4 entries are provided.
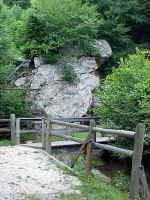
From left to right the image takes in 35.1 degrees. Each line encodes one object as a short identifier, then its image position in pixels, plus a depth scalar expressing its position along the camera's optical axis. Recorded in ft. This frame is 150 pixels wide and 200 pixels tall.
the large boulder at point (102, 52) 49.10
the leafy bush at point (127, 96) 22.67
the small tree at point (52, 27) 44.32
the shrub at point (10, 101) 34.88
